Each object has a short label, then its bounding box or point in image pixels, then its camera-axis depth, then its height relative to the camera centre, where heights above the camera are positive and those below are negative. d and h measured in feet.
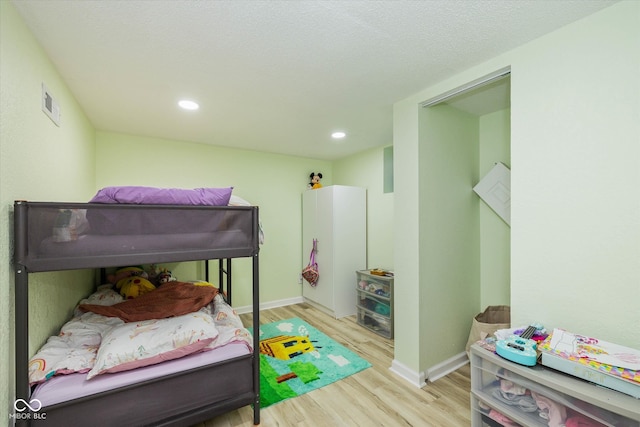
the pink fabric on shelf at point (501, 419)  4.19 -3.31
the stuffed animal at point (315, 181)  13.39 +1.74
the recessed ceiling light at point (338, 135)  10.01 +3.06
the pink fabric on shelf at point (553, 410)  3.72 -2.83
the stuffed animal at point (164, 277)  9.27 -2.21
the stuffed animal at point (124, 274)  9.11 -2.03
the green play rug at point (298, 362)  6.78 -4.40
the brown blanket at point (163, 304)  6.41 -2.33
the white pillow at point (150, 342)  4.60 -2.38
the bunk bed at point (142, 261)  3.89 -0.74
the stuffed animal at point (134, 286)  8.06 -2.21
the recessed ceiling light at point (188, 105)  7.31 +3.12
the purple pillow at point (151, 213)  4.32 +0.05
